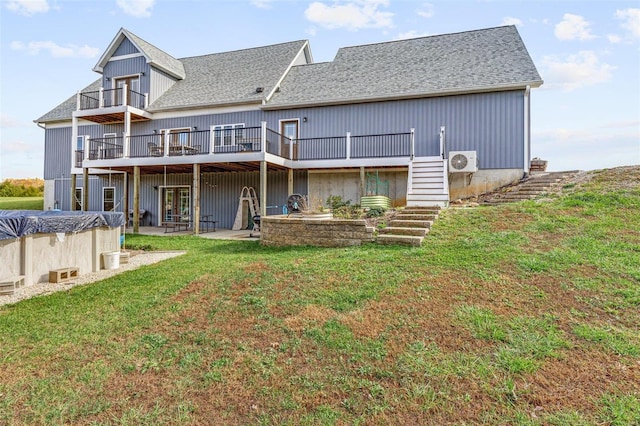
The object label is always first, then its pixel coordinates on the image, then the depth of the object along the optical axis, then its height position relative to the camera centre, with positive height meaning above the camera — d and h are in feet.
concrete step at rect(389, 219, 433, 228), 24.03 -0.73
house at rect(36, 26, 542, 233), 38.09 +11.81
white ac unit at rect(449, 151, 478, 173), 36.14 +5.51
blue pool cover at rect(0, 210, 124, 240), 18.49 -0.86
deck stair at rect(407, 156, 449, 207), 31.35 +3.07
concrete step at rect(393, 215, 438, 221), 25.31 -0.22
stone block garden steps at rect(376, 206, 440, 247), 22.24 -0.98
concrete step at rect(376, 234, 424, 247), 21.56 -1.75
